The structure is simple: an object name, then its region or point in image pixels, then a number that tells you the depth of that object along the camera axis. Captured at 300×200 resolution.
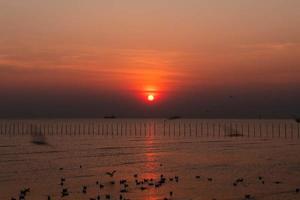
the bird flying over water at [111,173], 39.15
